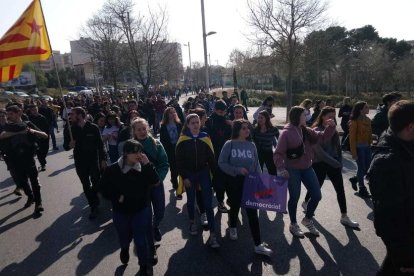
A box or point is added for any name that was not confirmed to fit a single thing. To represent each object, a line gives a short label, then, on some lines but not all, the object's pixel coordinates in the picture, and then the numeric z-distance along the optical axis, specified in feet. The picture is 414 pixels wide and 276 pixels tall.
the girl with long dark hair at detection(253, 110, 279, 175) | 22.24
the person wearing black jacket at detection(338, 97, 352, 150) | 35.40
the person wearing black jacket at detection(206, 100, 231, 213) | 23.57
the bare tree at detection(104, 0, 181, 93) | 69.05
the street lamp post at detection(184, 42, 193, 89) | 228.18
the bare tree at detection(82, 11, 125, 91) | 82.02
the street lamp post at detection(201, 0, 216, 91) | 68.74
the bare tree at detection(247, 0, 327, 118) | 55.31
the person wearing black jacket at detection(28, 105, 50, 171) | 34.24
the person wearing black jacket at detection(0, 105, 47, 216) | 21.88
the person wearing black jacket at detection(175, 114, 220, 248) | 16.70
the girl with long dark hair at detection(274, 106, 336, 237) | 16.25
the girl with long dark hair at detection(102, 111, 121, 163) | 25.32
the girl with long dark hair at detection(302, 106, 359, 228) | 17.70
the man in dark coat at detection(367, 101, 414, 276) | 8.11
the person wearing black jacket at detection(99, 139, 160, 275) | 13.04
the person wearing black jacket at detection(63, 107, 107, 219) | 20.65
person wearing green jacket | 15.94
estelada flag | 24.84
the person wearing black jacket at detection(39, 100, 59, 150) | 45.52
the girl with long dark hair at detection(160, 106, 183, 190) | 23.39
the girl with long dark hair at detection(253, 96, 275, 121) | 29.76
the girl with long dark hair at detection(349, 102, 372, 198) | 21.62
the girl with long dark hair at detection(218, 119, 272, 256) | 15.44
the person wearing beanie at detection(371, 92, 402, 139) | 21.33
